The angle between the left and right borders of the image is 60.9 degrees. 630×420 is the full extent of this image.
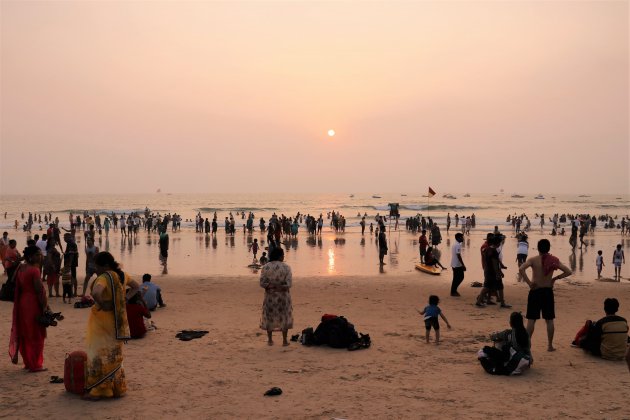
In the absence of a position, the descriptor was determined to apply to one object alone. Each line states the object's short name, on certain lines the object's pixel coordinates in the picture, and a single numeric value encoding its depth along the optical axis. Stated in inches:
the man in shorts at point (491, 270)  503.5
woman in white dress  360.8
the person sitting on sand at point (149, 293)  480.4
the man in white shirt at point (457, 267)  573.0
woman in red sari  296.8
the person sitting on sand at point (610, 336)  322.0
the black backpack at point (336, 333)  359.3
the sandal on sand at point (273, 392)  268.0
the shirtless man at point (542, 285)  334.0
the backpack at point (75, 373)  264.1
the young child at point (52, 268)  549.0
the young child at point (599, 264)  746.2
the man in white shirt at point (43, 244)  589.1
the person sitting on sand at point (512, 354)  297.7
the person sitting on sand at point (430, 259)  806.5
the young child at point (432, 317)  365.1
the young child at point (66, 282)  530.9
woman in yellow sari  256.1
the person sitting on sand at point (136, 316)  383.2
